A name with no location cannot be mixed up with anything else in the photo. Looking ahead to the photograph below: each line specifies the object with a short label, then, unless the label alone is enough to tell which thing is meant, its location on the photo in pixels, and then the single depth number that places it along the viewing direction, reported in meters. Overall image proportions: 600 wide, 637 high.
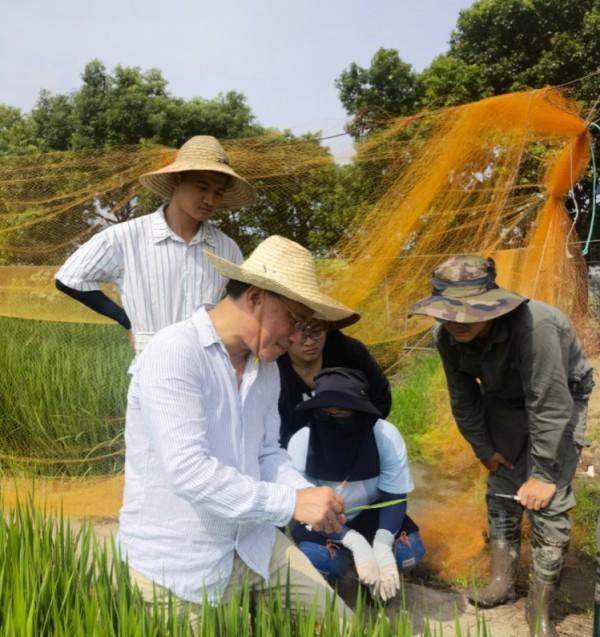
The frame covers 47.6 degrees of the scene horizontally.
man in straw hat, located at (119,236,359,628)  1.51
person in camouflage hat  2.32
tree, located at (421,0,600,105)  11.48
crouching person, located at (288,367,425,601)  2.47
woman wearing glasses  2.79
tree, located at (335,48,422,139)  12.95
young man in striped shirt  2.59
